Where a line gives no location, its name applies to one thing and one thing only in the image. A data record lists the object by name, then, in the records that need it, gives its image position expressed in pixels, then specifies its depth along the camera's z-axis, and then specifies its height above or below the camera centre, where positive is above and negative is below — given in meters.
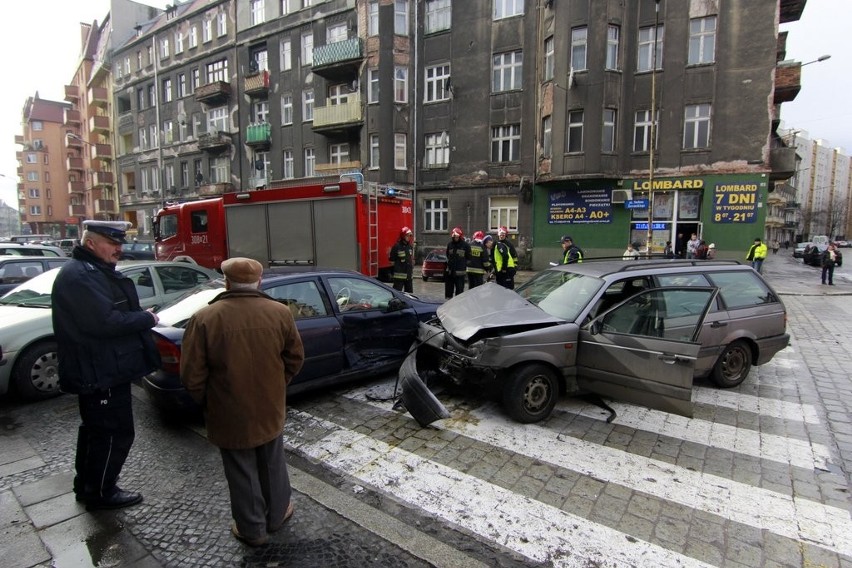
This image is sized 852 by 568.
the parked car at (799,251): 37.99 -1.65
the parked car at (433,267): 17.89 -1.37
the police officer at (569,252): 9.52 -0.42
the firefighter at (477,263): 10.31 -0.70
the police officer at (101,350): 2.79 -0.76
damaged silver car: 4.14 -1.06
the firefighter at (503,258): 10.09 -0.58
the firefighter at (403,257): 10.11 -0.56
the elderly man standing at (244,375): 2.51 -0.82
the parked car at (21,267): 7.70 -0.61
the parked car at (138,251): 22.57 -0.93
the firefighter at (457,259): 10.28 -0.61
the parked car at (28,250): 8.73 -0.34
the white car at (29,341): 4.81 -1.18
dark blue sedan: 4.25 -1.04
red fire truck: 11.53 +0.21
